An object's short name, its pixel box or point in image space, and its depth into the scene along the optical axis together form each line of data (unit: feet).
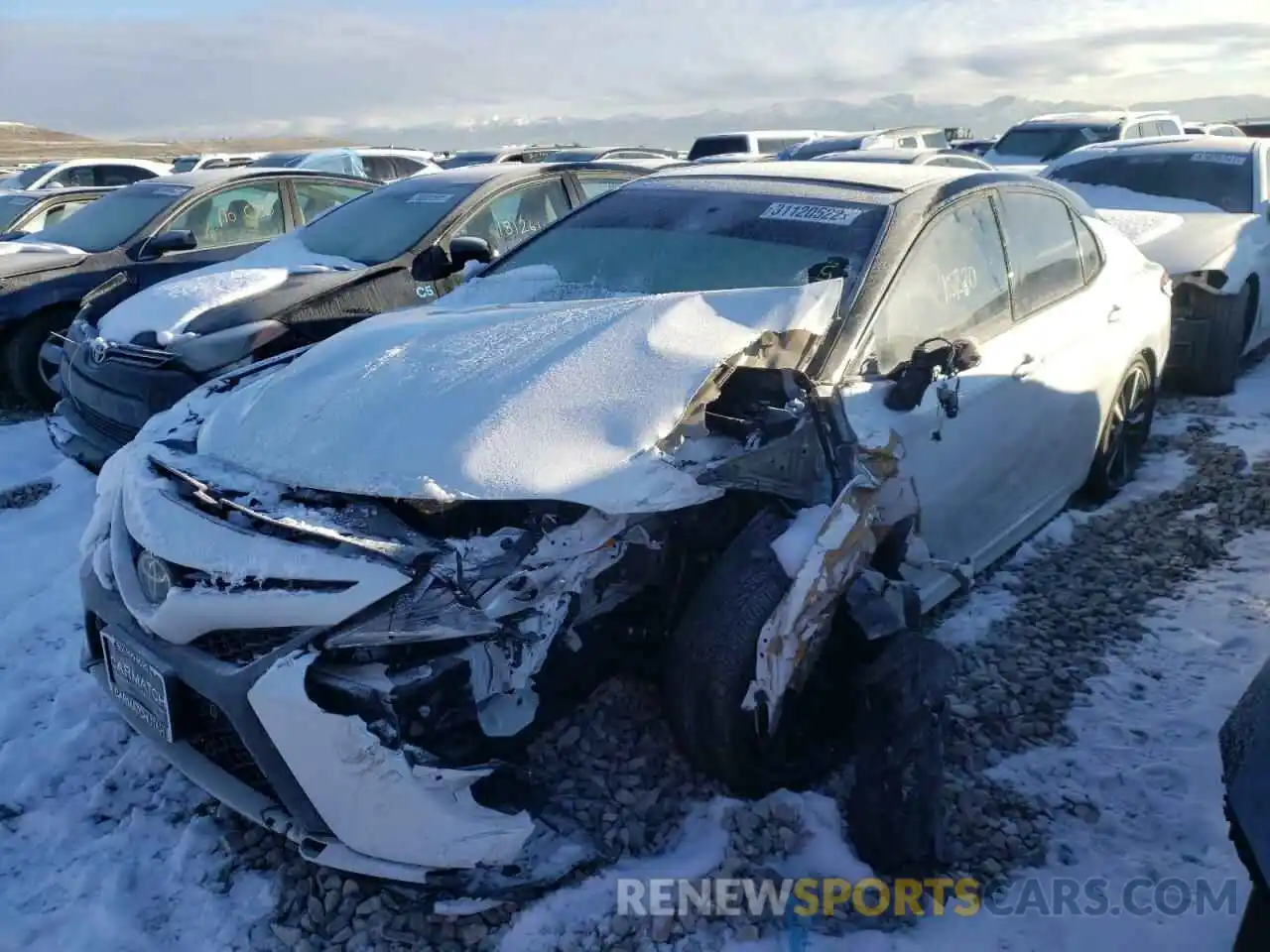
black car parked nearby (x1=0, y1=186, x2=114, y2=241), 32.58
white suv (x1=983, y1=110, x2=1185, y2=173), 48.29
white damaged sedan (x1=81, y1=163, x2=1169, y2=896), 7.67
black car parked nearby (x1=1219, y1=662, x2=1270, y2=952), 5.54
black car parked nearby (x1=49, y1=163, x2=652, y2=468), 16.33
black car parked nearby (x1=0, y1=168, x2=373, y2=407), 22.67
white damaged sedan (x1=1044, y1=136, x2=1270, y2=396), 20.81
